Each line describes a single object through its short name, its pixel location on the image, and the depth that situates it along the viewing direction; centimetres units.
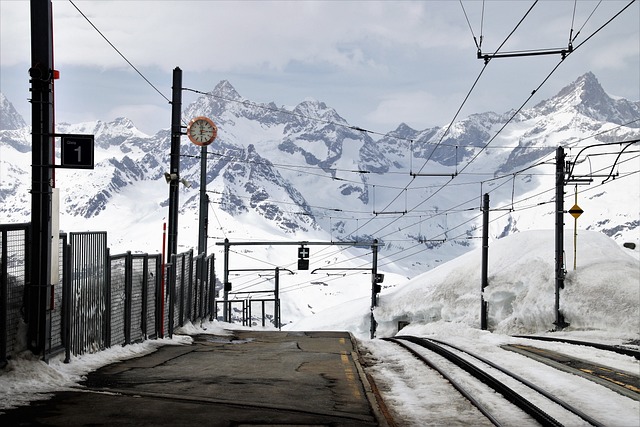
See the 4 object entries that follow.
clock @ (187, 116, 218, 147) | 3152
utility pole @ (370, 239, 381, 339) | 5104
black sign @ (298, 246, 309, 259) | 5474
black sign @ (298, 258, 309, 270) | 5559
